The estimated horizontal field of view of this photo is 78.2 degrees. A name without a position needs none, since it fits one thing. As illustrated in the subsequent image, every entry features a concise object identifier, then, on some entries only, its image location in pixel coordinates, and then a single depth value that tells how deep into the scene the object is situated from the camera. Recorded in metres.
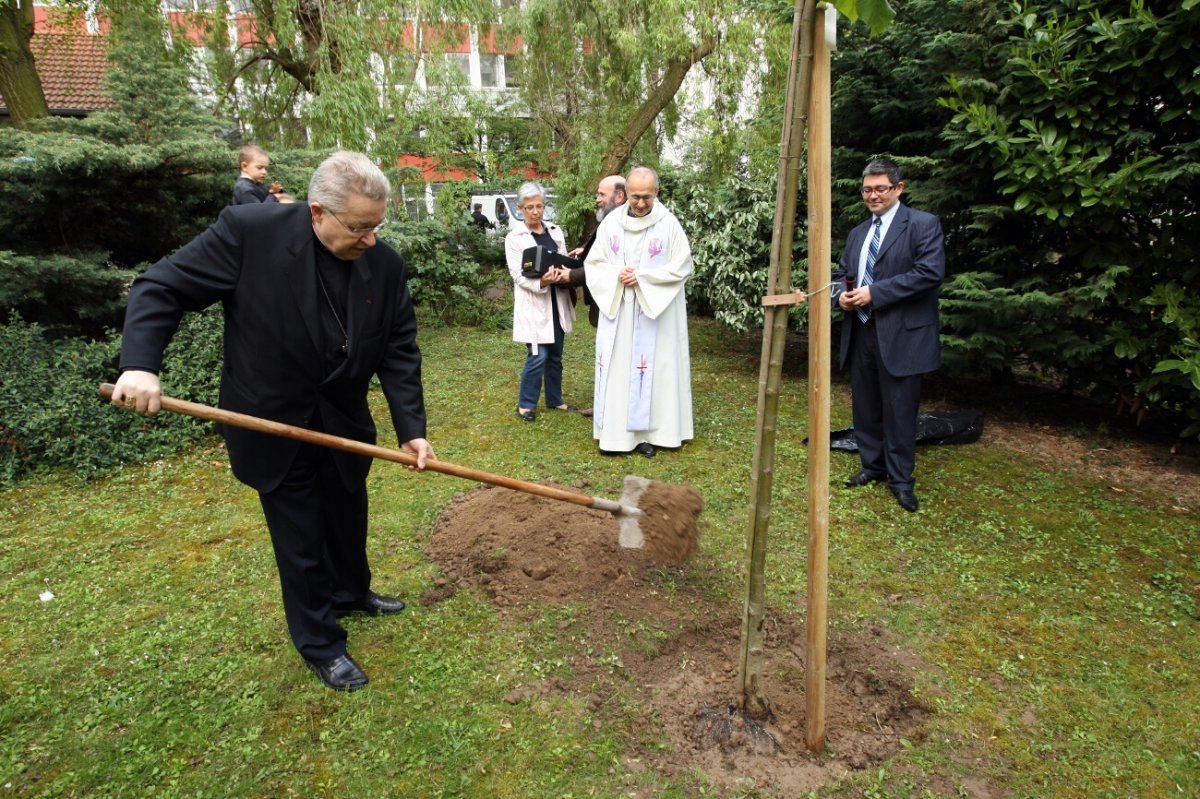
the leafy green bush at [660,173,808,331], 8.70
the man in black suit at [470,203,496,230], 12.83
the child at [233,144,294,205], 6.40
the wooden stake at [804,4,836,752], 2.32
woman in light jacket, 6.62
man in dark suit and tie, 4.77
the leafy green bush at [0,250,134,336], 6.50
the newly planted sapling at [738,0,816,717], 2.30
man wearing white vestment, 5.80
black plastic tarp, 6.12
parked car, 17.21
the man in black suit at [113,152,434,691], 2.68
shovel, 2.66
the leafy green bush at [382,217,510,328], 11.22
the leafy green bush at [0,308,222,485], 5.76
